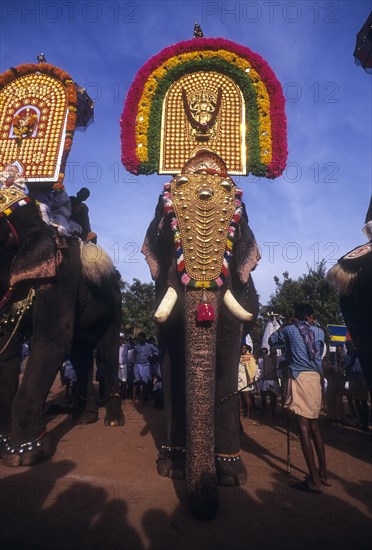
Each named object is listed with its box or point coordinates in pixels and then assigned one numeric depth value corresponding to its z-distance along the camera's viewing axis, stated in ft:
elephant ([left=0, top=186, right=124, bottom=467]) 13.78
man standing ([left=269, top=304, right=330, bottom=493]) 13.51
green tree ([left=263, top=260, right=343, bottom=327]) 79.46
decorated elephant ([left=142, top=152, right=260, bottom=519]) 10.89
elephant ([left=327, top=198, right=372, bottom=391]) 13.33
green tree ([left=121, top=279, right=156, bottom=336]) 116.88
